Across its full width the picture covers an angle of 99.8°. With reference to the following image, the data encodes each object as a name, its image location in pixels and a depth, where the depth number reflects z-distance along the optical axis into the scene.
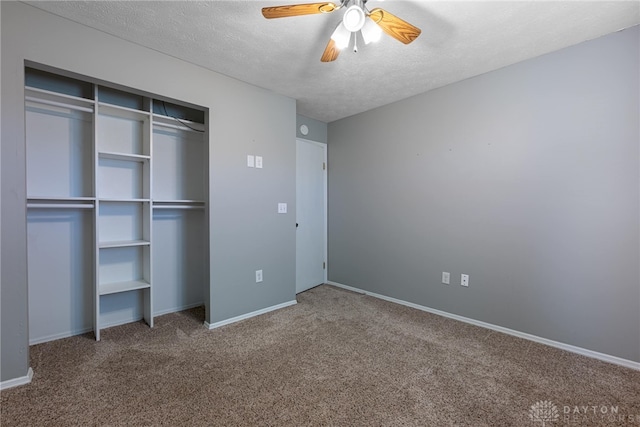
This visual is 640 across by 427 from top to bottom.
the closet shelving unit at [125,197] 2.45
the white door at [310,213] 3.69
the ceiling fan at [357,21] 1.41
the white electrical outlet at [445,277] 2.84
